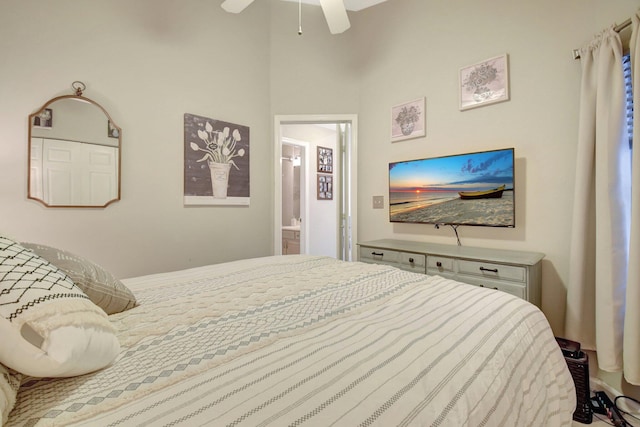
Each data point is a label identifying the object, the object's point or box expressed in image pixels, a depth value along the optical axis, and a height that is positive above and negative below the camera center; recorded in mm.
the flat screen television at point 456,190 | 2161 +201
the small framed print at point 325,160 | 4781 +905
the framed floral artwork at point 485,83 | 2221 +1052
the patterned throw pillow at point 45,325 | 502 -213
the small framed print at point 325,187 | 4809 +442
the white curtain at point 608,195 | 1622 +114
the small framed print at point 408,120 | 2711 +909
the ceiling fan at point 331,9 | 1806 +1307
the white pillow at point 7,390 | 449 -297
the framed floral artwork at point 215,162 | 2582 +486
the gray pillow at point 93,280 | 882 -220
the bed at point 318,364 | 508 -340
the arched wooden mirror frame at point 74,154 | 1865 +401
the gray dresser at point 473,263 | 1802 -357
